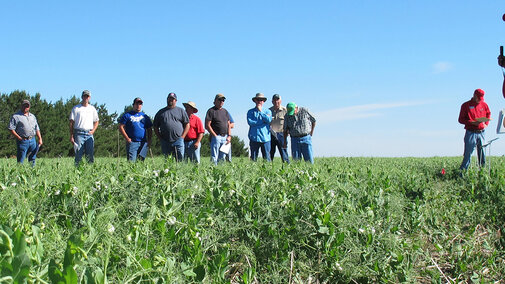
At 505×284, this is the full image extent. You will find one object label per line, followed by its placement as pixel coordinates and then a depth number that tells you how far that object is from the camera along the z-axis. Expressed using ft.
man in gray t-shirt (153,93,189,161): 31.19
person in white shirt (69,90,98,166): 32.60
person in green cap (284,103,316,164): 33.78
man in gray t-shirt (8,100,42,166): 36.63
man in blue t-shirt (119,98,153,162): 30.83
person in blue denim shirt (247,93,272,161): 36.19
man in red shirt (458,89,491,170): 33.42
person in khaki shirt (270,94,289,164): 38.29
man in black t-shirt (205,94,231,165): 34.78
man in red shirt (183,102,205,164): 35.22
